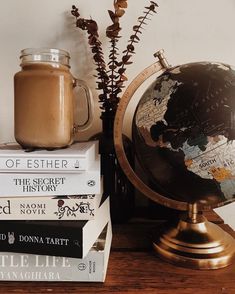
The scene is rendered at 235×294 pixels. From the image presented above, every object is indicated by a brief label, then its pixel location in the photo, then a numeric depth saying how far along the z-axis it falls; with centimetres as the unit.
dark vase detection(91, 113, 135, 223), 87
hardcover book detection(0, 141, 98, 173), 63
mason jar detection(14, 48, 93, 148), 69
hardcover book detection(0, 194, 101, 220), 62
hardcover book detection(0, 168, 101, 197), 63
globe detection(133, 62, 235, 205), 60
